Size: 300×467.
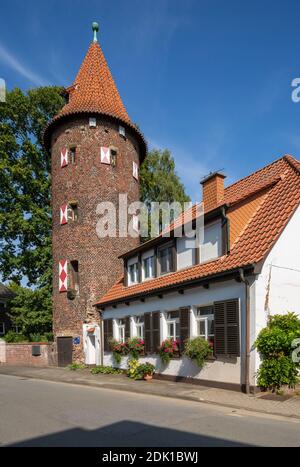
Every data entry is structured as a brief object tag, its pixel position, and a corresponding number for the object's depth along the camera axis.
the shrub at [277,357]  11.07
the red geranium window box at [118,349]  18.56
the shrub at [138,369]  15.98
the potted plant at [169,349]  14.88
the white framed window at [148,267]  18.59
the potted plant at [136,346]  17.24
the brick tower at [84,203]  23.17
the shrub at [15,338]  28.77
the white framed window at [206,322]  13.46
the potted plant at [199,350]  13.02
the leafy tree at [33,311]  28.73
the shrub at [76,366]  21.98
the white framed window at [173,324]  15.42
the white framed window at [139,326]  17.99
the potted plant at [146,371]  15.96
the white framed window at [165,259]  16.81
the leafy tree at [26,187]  29.58
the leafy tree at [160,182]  33.69
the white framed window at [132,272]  20.11
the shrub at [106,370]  19.03
